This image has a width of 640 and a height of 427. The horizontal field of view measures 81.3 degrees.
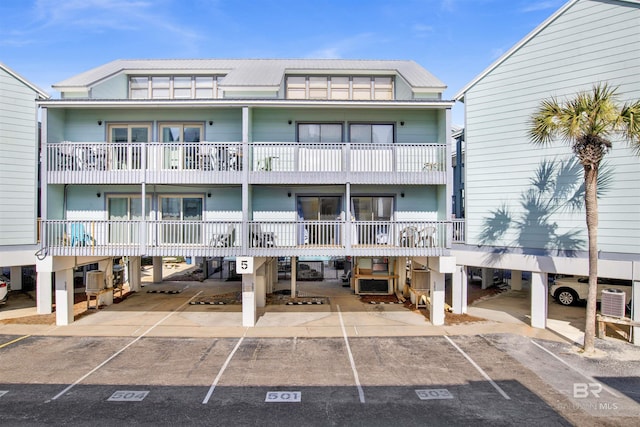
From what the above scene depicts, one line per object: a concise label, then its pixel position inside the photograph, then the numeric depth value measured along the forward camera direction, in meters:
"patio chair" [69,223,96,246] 14.54
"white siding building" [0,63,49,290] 14.91
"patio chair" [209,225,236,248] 14.12
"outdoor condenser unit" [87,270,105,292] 16.72
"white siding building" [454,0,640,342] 12.38
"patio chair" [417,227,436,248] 14.34
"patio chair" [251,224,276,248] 14.12
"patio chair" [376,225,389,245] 14.62
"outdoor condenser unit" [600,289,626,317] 13.00
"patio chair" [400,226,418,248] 14.23
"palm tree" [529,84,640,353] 10.98
